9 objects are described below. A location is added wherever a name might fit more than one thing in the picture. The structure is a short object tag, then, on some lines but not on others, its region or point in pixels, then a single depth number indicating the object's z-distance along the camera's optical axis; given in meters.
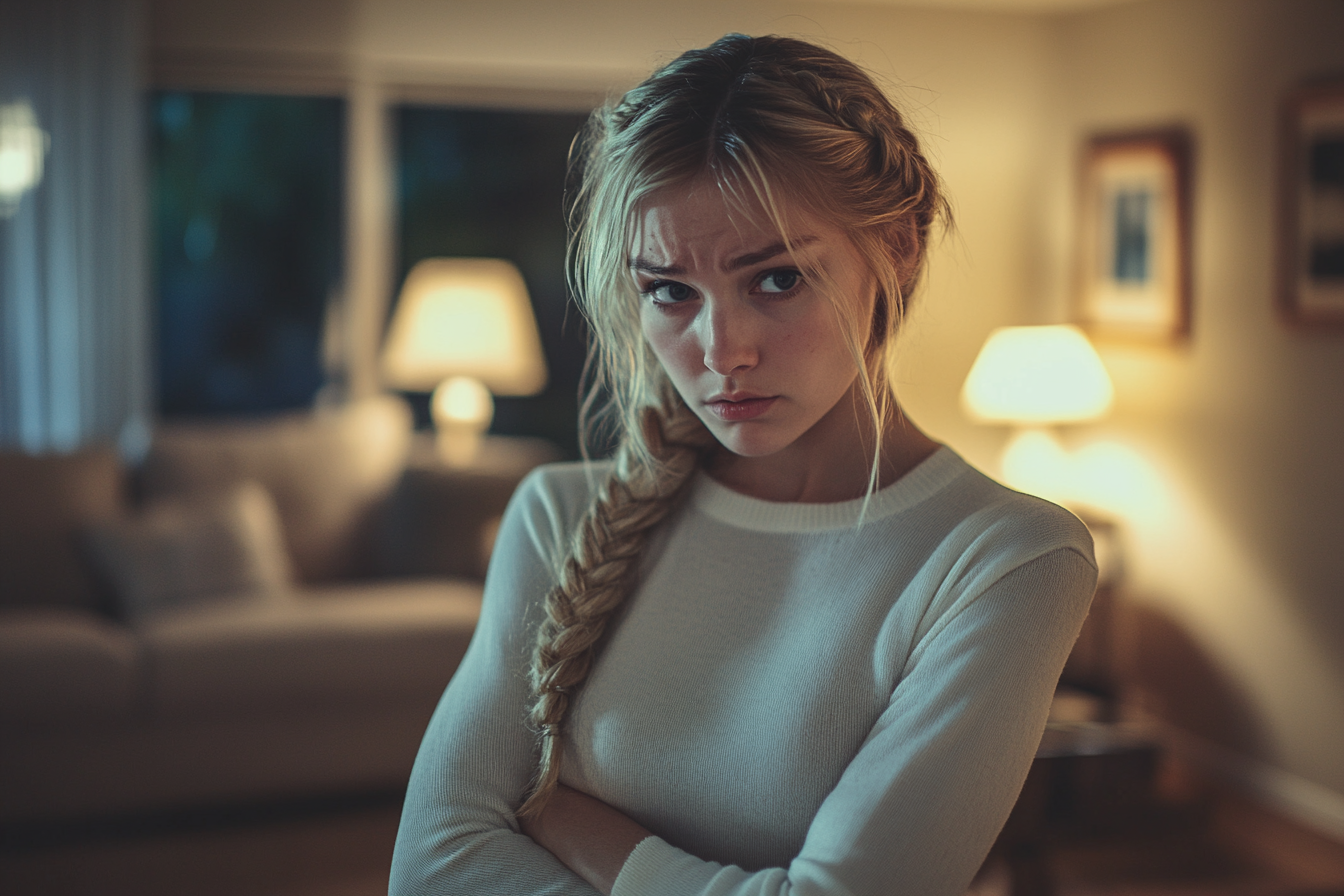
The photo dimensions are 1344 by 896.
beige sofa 2.99
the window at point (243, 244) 4.45
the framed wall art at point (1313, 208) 3.36
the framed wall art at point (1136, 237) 3.99
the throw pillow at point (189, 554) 3.32
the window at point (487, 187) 4.64
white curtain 4.22
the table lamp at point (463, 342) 4.04
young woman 0.85
